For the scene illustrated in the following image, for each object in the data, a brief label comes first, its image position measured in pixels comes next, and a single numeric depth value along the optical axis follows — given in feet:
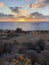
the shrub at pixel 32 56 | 8.56
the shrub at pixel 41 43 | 10.97
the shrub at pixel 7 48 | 10.52
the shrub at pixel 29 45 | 10.86
